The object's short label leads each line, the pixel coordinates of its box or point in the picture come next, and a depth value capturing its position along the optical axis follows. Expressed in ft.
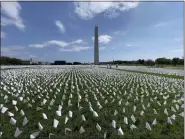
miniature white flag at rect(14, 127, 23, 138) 6.76
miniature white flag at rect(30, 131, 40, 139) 6.57
